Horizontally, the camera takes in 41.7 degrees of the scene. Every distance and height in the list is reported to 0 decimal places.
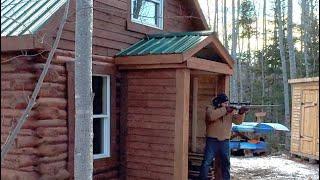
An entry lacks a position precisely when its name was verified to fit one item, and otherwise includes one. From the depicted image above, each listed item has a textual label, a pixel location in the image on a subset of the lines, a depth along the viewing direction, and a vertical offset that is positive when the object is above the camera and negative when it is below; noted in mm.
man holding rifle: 8133 -716
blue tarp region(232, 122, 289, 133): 14547 -1236
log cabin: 6621 +73
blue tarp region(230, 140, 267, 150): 14484 -1824
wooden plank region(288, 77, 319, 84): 12266 +383
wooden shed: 12508 -799
